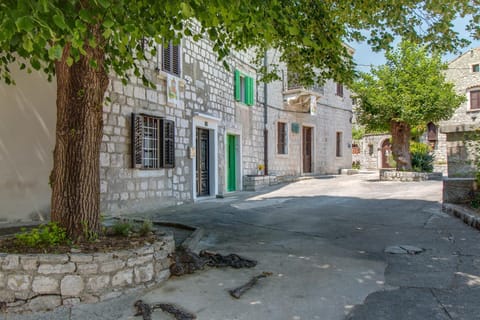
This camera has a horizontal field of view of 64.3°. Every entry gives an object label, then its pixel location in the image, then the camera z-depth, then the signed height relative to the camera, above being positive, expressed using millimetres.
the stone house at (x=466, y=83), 27250 +5649
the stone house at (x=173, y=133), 6625 +763
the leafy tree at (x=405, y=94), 14344 +2547
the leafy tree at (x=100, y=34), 2656 +1117
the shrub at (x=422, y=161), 16797 -9
